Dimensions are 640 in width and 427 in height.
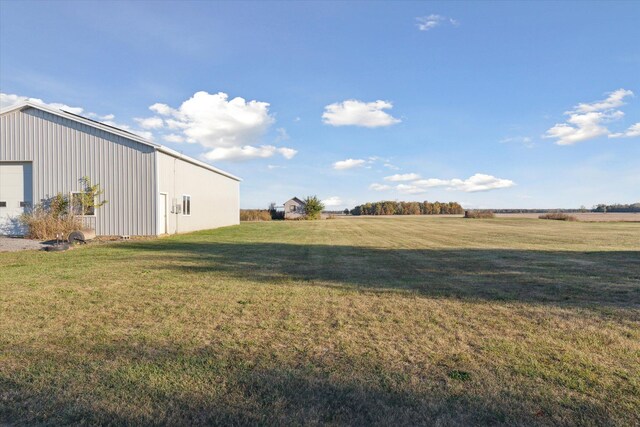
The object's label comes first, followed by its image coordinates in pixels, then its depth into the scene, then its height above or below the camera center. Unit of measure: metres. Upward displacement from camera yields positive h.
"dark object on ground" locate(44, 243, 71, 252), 13.73 -0.95
